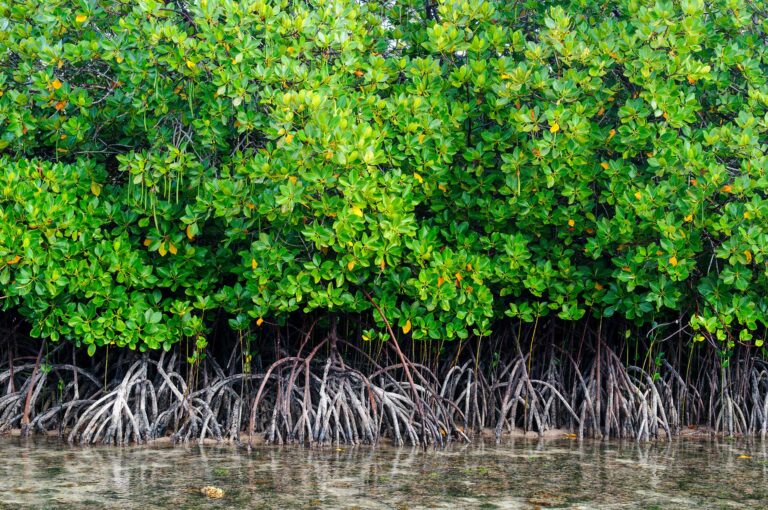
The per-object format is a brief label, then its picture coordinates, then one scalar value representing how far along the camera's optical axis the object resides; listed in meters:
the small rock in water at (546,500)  10.02
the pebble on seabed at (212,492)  10.12
